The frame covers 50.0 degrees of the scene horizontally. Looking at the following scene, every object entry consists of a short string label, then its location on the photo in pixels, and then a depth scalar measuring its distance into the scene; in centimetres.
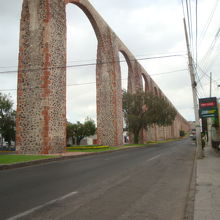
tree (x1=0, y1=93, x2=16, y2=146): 3666
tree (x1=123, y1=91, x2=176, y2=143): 3572
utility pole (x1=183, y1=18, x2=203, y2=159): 1381
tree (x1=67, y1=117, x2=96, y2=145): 5199
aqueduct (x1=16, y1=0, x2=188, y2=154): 1783
